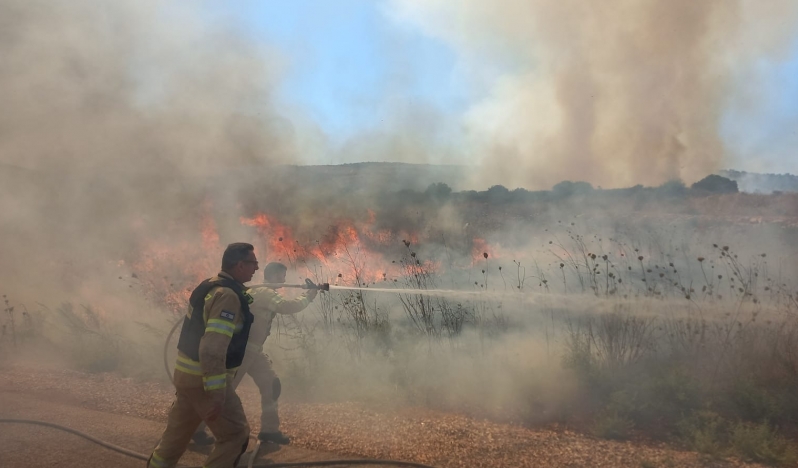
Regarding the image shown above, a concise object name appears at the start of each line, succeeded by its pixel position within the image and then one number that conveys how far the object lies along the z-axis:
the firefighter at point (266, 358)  4.74
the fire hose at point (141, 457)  4.34
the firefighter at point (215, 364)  3.35
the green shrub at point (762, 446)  4.16
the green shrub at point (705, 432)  4.35
